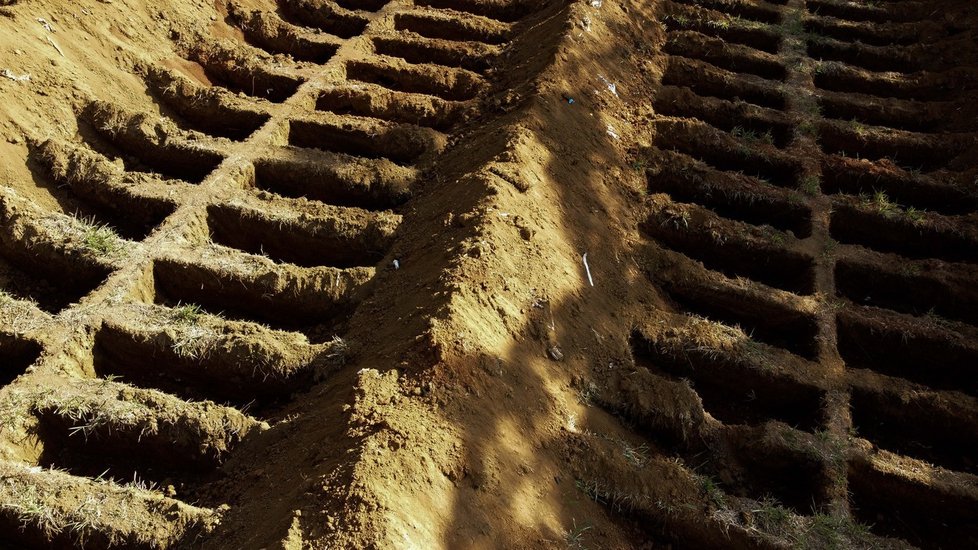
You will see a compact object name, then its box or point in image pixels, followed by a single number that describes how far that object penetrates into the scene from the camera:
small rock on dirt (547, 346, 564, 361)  3.62
